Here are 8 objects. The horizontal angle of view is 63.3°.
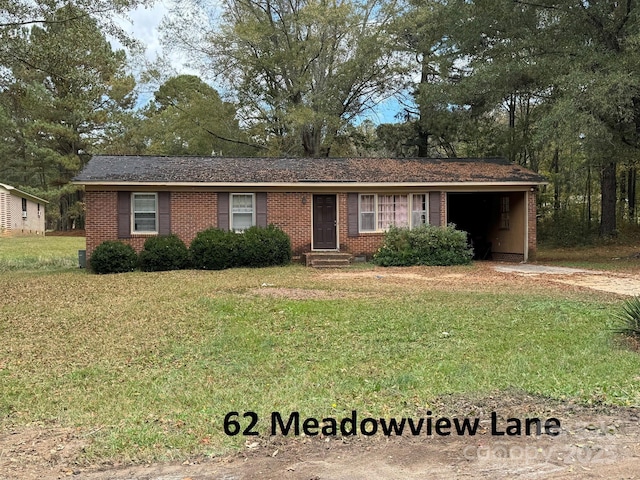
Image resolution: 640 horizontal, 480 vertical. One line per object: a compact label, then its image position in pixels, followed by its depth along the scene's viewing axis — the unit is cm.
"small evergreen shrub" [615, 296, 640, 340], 580
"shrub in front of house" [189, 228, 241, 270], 1448
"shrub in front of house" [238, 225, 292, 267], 1477
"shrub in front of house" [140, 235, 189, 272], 1434
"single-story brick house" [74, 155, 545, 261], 1537
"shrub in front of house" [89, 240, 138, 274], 1401
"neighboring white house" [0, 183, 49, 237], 3297
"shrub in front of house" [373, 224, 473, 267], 1545
